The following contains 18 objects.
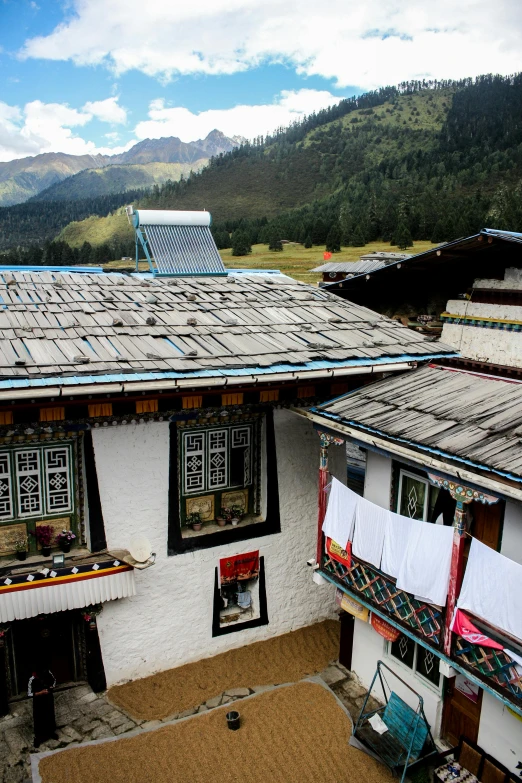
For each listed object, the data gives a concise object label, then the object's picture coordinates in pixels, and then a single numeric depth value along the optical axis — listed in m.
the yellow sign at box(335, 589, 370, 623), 9.12
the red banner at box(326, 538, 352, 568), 9.02
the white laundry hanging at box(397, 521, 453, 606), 7.48
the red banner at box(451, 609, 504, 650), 6.89
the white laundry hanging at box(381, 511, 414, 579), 8.05
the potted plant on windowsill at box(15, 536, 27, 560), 8.94
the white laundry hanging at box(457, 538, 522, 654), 6.61
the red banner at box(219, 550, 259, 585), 10.41
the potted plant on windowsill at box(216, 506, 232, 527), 10.44
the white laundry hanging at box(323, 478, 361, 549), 8.95
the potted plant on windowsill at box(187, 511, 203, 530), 10.21
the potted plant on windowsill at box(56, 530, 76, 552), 9.16
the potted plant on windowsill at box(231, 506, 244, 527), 10.55
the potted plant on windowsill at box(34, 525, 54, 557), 9.02
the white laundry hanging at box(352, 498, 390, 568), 8.41
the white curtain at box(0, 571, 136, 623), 8.30
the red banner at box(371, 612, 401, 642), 8.68
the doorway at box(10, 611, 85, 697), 9.44
